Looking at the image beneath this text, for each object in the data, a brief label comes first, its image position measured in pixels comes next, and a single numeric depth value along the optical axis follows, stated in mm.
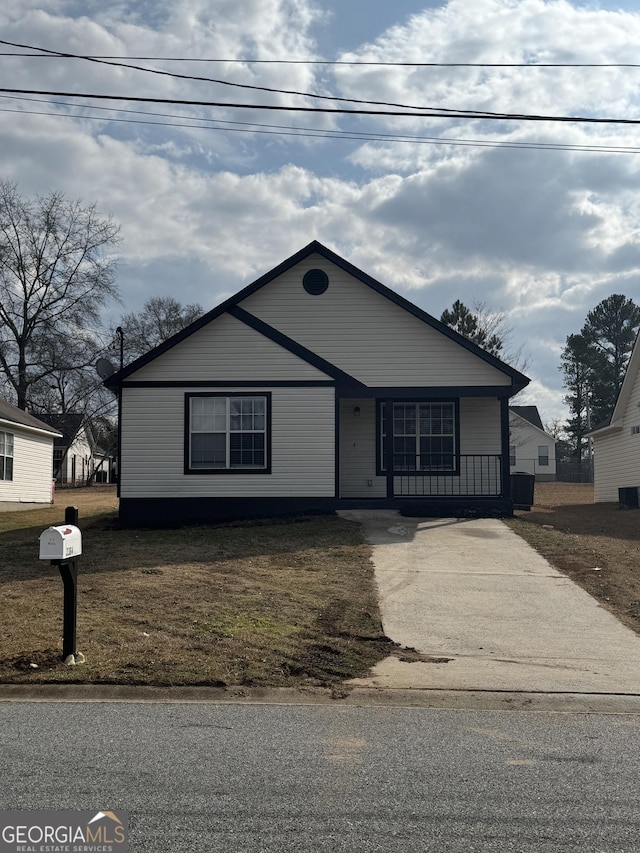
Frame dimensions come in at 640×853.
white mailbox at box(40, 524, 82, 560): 7176
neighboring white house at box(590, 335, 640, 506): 26141
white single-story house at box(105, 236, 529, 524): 19531
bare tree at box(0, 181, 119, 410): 48625
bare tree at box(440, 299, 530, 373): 50875
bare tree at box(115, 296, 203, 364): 66188
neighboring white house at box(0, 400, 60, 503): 29109
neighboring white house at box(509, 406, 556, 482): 64000
